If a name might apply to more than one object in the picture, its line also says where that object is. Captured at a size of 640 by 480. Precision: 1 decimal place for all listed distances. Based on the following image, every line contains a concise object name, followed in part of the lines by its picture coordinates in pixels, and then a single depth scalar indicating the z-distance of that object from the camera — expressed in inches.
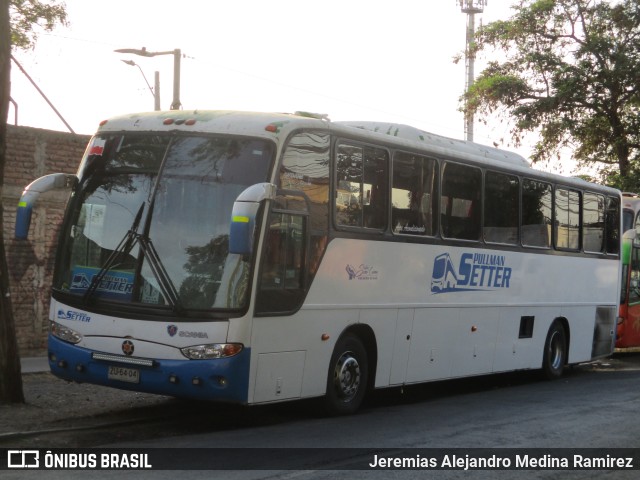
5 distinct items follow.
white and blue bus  402.0
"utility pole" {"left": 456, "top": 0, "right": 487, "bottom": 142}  1379.4
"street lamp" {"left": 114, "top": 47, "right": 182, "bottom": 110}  1133.7
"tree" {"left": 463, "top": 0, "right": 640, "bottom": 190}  1245.7
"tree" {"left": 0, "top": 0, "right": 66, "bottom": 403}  437.7
